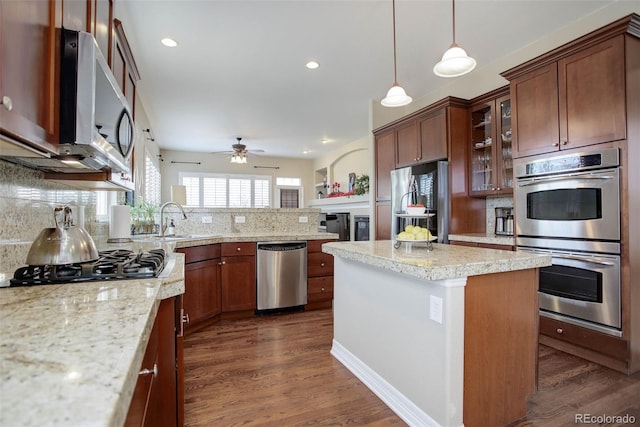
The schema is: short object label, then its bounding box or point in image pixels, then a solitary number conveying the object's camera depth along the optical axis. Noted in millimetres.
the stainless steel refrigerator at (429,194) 3656
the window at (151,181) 5300
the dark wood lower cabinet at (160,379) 813
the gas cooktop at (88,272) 1173
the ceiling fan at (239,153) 6848
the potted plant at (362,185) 6420
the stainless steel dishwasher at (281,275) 3627
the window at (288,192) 9562
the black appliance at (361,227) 5820
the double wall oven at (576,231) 2334
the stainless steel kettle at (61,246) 1233
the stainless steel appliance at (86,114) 1083
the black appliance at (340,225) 6582
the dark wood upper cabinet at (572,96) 2318
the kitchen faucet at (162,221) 3328
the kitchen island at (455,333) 1561
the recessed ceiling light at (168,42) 3193
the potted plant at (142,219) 3547
